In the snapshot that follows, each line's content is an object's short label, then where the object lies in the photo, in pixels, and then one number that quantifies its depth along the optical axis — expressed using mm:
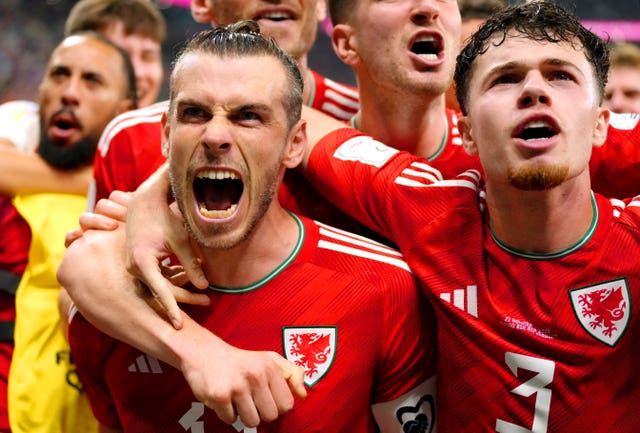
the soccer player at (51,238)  2469
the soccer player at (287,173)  2375
